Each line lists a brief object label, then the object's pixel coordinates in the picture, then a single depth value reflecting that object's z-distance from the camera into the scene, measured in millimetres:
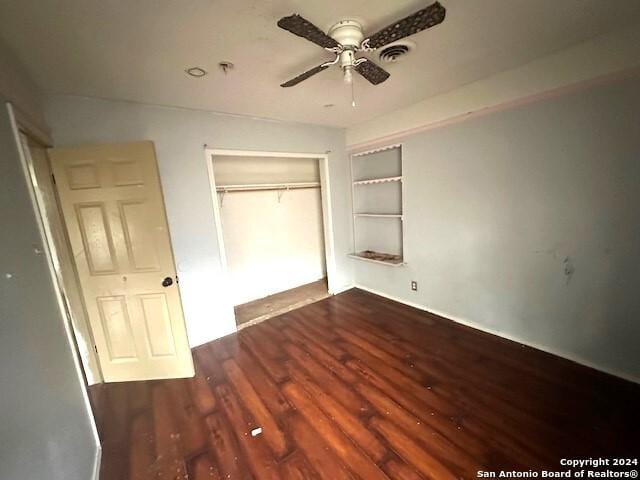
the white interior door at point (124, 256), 2004
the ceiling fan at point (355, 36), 1077
